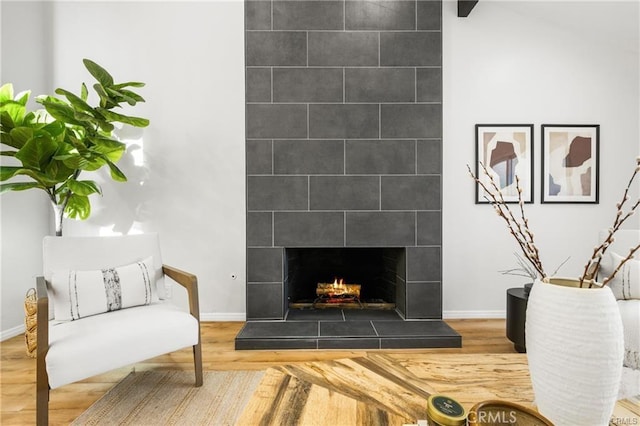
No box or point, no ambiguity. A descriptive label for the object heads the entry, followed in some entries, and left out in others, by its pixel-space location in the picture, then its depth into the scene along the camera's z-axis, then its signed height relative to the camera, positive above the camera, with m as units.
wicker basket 2.34 -0.79
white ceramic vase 0.76 -0.33
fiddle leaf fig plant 2.27 +0.43
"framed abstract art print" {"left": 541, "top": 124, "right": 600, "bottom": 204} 3.10 +0.32
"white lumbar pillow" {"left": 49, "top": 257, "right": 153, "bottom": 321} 1.89 -0.47
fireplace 2.88 +0.53
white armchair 1.56 -0.59
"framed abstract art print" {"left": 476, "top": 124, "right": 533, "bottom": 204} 3.09 +0.42
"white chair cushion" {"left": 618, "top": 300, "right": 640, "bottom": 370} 1.84 -0.72
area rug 1.71 -1.03
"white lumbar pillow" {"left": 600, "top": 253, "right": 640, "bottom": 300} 2.03 -0.47
